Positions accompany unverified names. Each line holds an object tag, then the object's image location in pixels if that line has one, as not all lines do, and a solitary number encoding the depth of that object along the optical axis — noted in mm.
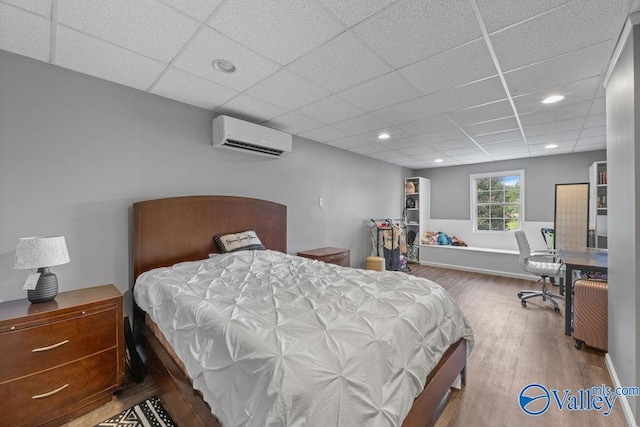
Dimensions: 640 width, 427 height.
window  5676
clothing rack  5316
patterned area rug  1663
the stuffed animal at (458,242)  6230
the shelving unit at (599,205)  4129
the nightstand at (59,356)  1518
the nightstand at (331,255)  3674
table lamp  1682
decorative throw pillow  2834
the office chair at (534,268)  3572
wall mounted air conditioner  2863
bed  963
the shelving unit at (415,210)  6527
